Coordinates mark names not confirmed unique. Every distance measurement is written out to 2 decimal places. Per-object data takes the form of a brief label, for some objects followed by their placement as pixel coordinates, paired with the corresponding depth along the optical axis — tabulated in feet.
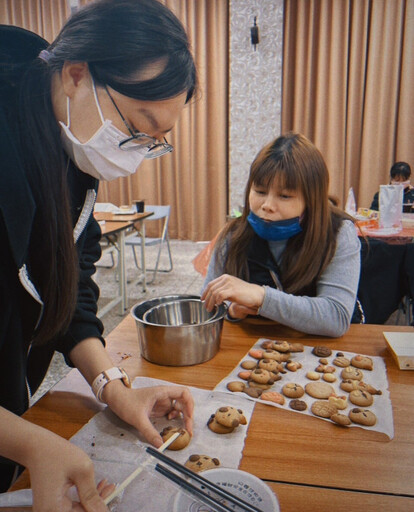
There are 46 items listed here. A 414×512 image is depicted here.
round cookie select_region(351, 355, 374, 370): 2.98
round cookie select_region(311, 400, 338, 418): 2.44
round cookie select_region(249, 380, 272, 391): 2.76
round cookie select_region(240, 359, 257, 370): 3.02
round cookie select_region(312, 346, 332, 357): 3.17
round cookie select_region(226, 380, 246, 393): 2.70
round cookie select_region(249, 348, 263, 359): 3.18
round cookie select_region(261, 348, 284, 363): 3.10
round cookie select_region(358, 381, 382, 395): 2.65
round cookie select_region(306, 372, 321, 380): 2.85
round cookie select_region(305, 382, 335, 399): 2.64
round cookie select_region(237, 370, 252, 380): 2.88
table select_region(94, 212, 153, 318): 10.12
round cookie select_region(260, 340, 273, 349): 3.35
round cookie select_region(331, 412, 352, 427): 2.34
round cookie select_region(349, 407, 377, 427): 2.35
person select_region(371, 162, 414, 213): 12.38
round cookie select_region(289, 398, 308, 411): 2.50
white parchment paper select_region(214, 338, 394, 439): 2.39
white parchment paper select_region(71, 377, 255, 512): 1.84
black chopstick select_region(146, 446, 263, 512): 1.67
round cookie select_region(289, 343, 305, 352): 3.27
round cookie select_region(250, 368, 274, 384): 2.77
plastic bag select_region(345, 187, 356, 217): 10.57
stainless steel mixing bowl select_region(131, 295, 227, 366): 2.97
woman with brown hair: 3.82
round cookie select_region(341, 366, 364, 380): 2.84
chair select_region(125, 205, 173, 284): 13.14
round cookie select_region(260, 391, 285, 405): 2.56
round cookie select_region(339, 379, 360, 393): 2.70
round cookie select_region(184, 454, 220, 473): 1.99
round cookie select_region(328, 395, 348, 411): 2.50
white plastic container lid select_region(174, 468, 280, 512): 1.74
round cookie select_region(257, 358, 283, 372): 2.94
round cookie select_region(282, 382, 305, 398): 2.64
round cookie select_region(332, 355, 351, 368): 3.03
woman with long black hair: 2.00
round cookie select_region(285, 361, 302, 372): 2.98
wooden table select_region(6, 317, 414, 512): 1.85
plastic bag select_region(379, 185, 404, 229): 8.42
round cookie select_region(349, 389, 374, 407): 2.53
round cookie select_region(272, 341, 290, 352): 3.23
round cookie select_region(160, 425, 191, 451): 2.17
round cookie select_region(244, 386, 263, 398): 2.62
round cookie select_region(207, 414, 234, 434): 2.29
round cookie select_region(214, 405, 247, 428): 2.29
